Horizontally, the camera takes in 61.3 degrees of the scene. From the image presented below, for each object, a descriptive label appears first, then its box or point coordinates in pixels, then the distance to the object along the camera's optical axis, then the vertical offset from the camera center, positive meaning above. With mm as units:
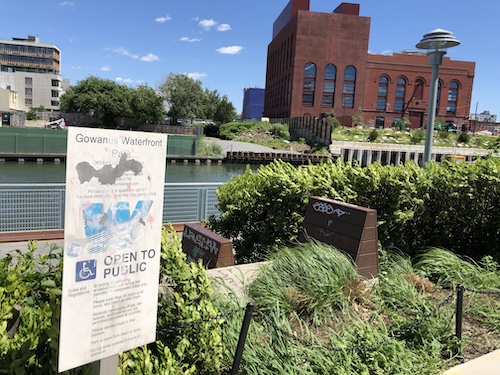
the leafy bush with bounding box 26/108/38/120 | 83875 +1764
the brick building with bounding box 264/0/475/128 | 80688 +13914
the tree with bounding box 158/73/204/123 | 87562 +7952
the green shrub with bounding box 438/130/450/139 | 56472 +2221
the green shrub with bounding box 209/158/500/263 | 6805 -898
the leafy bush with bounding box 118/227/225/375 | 2936 -1360
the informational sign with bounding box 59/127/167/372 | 2176 -620
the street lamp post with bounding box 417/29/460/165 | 9242 +2268
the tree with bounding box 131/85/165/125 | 73938 +4508
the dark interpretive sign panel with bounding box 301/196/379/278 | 5590 -1173
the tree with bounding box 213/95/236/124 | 88625 +4989
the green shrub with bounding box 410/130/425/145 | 52938 +1612
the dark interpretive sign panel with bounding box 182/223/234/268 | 5938 -1624
